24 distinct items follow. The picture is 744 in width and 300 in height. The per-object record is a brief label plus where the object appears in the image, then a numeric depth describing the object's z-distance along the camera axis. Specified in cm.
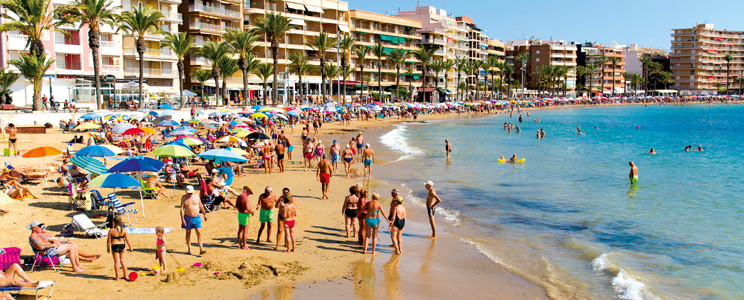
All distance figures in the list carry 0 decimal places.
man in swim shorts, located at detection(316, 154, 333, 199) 1562
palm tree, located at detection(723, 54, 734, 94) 16140
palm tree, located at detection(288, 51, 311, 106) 6128
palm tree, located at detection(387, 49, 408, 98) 8025
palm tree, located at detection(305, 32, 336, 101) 6259
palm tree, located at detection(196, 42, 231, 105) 5047
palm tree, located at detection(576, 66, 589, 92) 13712
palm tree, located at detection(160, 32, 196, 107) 4749
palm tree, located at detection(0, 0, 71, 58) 3297
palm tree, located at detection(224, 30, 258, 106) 5106
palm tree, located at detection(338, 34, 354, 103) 6581
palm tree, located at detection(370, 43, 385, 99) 7850
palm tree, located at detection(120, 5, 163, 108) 4256
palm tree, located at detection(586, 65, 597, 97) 13925
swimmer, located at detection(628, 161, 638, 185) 2138
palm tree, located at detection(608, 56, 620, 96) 14238
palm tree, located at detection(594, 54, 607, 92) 14288
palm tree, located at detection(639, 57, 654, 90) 15000
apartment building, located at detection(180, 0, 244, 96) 6094
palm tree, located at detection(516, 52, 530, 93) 12512
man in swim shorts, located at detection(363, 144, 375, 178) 1980
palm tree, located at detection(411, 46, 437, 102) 8419
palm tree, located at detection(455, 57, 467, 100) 9681
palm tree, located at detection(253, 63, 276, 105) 5888
